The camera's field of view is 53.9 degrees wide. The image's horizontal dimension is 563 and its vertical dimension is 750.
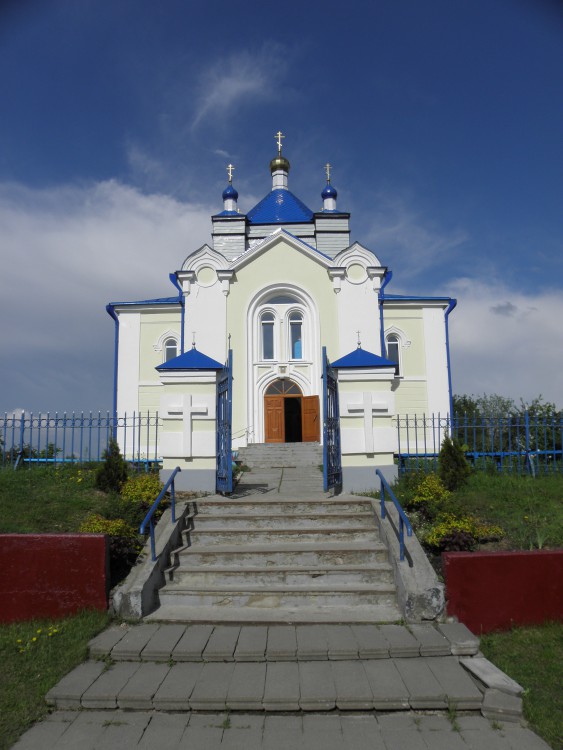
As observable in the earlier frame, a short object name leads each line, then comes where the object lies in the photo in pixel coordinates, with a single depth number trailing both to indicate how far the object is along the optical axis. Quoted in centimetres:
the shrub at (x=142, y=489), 837
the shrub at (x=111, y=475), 928
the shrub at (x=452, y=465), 927
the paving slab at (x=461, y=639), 464
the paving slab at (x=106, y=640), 469
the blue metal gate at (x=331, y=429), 879
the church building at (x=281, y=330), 1677
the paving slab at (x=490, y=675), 398
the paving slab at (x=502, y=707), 384
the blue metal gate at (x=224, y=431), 855
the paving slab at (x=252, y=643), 458
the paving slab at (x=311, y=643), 457
